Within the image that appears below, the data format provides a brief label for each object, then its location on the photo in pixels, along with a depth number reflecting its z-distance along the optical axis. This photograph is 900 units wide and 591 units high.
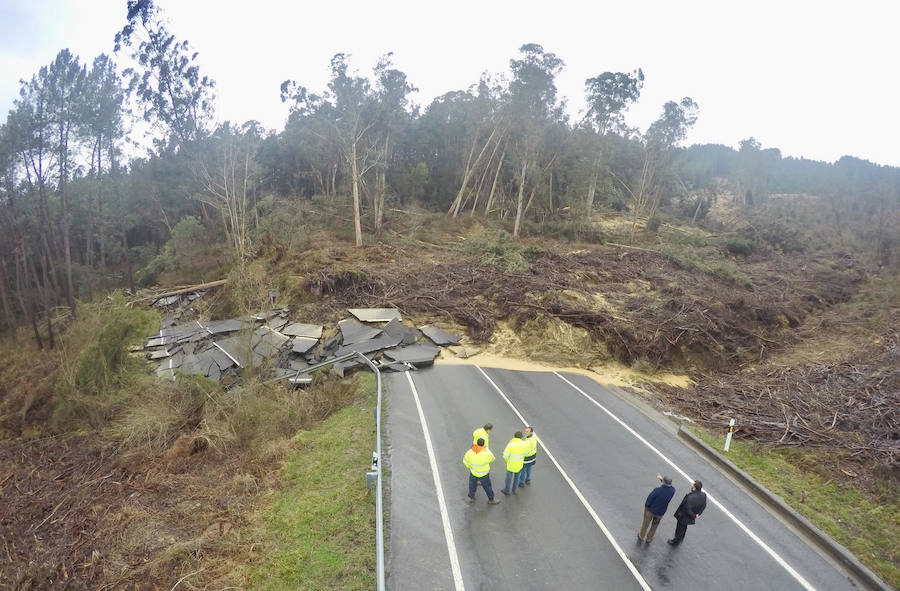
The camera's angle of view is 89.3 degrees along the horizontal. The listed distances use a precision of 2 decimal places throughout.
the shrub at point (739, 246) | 42.44
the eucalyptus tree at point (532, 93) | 39.56
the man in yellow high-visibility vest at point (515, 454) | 9.60
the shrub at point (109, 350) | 16.25
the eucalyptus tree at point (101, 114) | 30.59
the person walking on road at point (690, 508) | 8.30
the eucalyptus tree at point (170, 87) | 35.72
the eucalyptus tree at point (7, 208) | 27.43
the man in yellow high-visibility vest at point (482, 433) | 9.34
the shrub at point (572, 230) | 43.81
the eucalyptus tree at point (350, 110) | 34.25
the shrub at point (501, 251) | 29.38
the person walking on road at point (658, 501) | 8.25
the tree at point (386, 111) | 37.00
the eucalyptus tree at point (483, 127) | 45.19
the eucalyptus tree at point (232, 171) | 32.53
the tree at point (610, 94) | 44.69
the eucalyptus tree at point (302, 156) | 44.03
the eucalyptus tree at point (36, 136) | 27.44
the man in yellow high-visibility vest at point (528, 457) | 9.97
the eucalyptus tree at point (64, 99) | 27.81
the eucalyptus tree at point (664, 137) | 46.22
